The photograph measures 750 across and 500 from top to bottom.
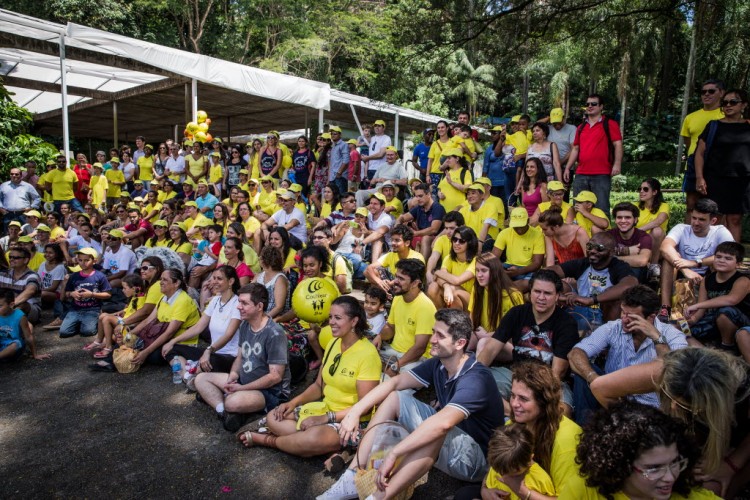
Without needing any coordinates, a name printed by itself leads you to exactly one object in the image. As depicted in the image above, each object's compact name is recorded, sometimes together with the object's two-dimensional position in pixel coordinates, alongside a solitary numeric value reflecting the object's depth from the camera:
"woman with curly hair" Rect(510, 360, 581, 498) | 2.66
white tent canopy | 10.85
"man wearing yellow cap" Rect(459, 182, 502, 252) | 7.04
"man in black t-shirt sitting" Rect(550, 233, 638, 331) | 4.70
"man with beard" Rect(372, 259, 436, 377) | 4.60
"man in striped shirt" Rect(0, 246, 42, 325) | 7.31
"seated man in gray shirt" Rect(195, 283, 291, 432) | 4.34
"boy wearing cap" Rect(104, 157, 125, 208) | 12.95
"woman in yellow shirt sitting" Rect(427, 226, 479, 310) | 5.40
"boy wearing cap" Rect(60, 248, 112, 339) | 6.95
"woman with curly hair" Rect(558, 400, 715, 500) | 1.93
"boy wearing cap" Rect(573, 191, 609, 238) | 6.02
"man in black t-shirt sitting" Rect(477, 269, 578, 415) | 3.86
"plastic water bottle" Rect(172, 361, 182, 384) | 5.31
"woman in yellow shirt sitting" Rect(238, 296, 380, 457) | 3.75
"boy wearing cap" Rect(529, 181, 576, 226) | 6.30
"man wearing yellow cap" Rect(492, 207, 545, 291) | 5.99
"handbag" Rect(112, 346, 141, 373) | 5.59
